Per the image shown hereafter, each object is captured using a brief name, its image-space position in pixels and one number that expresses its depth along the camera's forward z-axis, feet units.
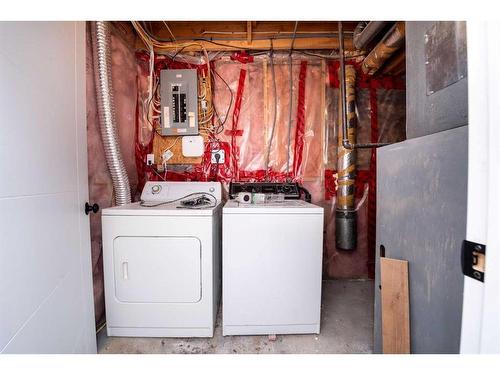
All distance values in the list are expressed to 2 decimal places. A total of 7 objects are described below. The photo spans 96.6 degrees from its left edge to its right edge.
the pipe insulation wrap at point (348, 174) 7.10
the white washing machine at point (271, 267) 4.79
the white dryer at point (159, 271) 4.70
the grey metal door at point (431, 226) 1.99
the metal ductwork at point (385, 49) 5.35
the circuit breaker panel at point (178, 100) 7.10
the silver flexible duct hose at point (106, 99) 5.13
